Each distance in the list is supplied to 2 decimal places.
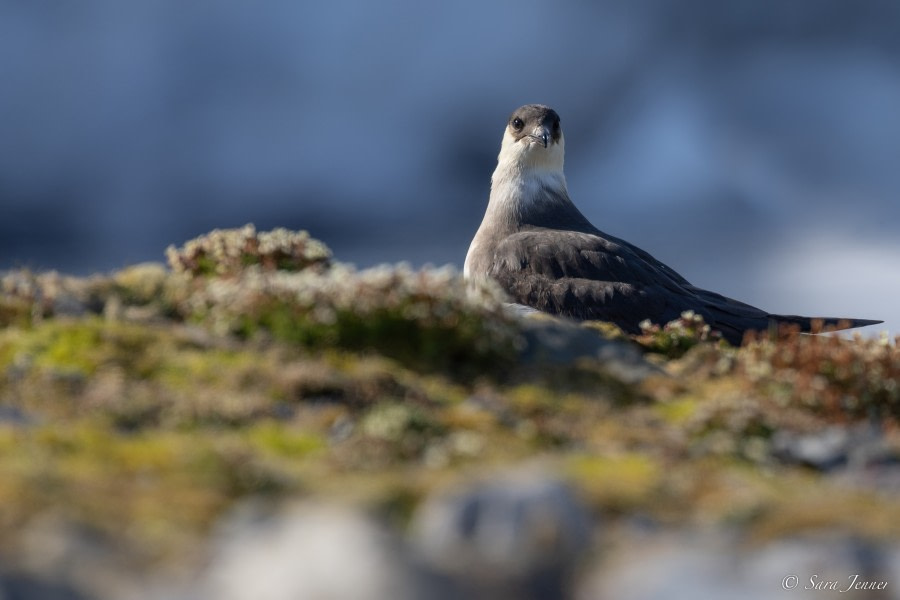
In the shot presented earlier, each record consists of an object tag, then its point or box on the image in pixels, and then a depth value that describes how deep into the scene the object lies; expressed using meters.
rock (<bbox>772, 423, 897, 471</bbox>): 20.16
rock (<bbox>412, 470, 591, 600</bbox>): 11.71
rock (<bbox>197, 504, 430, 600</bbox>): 10.57
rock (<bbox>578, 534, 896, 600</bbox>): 11.38
